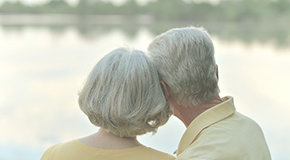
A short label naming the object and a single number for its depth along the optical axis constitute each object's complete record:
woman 1.27
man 1.31
